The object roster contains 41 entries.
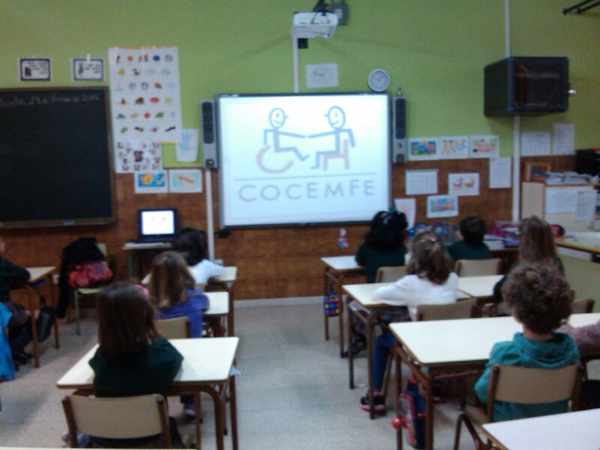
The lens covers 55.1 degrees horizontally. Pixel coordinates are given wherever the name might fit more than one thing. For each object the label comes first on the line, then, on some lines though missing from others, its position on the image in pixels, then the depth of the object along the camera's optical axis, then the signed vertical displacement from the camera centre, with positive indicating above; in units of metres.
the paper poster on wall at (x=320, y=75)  5.73 +1.04
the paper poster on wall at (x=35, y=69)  5.41 +1.10
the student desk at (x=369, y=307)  3.10 -0.71
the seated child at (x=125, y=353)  1.97 -0.59
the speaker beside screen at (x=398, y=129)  5.76 +0.48
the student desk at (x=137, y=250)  5.22 -0.65
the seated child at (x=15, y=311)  3.93 -0.88
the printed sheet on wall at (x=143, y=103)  5.50 +0.77
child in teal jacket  1.89 -0.50
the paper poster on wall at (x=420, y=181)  5.93 -0.05
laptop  5.53 -0.40
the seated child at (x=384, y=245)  3.93 -0.46
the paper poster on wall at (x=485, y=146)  6.01 +0.30
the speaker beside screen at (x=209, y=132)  5.49 +0.47
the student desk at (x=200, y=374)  2.07 -0.70
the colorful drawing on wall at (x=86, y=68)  5.45 +1.10
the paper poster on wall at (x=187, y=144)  5.61 +0.37
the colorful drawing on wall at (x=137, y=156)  5.55 +0.26
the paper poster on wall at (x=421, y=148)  5.92 +0.29
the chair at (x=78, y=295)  4.81 -0.94
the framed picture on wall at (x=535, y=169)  5.96 +0.05
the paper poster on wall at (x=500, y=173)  6.04 +0.02
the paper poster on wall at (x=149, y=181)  5.61 +0.02
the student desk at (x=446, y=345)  2.15 -0.67
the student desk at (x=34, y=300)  4.15 -0.83
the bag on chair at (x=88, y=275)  4.84 -0.76
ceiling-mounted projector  4.50 +1.23
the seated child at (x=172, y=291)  2.87 -0.55
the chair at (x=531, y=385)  1.89 -0.70
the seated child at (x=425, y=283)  3.00 -0.56
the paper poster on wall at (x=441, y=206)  5.98 -0.31
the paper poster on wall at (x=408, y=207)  5.93 -0.31
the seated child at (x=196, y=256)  3.84 -0.50
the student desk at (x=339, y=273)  4.11 -0.70
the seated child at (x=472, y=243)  4.15 -0.49
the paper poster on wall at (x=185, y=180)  5.64 +0.02
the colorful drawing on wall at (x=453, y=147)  5.96 +0.30
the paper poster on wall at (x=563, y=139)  6.09 +0.36
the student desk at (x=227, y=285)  3.89 -0.72
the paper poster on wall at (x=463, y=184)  6.00 -0.09
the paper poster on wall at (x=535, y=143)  6.05 +0.33
